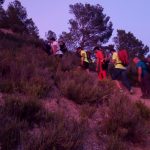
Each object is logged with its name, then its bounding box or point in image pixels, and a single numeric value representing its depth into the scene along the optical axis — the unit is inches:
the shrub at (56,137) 137.9
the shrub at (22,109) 158.2
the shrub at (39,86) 190.4
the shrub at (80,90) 211.5
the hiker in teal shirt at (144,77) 292.4
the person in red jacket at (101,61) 299.6
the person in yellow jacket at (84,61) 321.8
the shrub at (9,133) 136.6
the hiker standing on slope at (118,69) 287.7
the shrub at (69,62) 289.5
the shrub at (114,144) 159.7
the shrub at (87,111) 191.0
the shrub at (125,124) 178.3
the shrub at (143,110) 218.5
